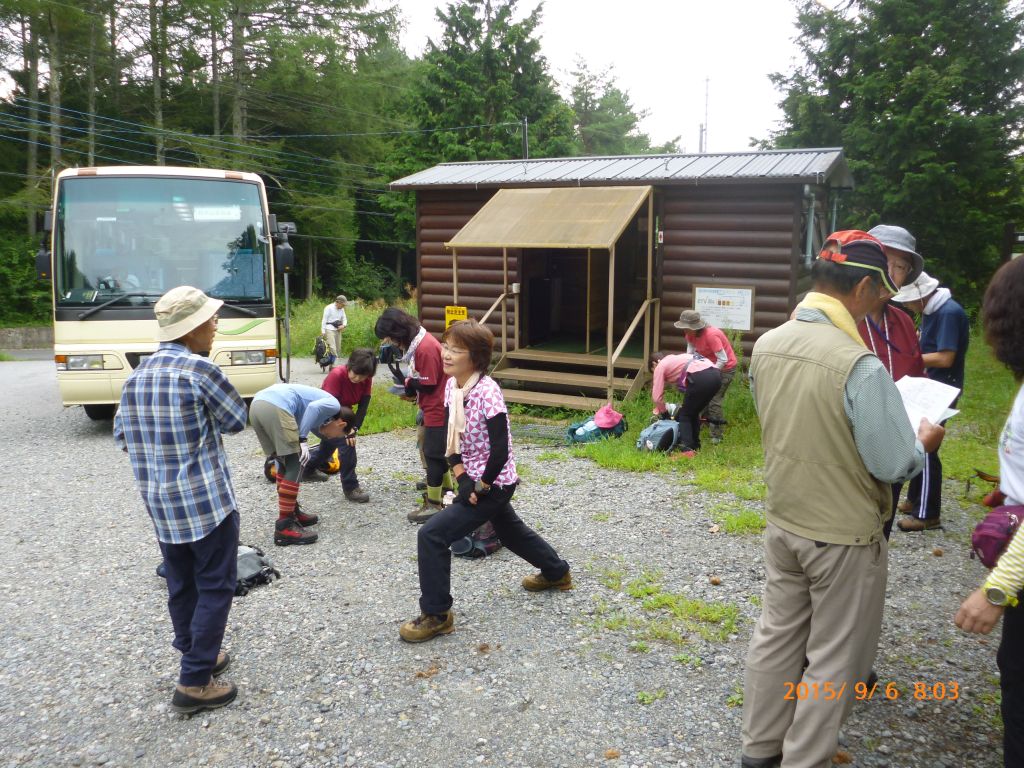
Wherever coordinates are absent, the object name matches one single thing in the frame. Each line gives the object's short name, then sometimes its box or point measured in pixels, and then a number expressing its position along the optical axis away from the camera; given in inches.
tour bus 331.0
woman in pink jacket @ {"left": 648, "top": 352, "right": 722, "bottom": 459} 296.2
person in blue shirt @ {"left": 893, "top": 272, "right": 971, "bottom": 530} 185.6
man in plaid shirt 126.7
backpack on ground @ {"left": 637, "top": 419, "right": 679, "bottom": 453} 306.8
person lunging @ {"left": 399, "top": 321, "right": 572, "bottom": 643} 149.7
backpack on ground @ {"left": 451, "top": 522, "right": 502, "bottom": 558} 203.6
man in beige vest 94.6
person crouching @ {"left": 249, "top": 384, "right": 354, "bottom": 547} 217.0
